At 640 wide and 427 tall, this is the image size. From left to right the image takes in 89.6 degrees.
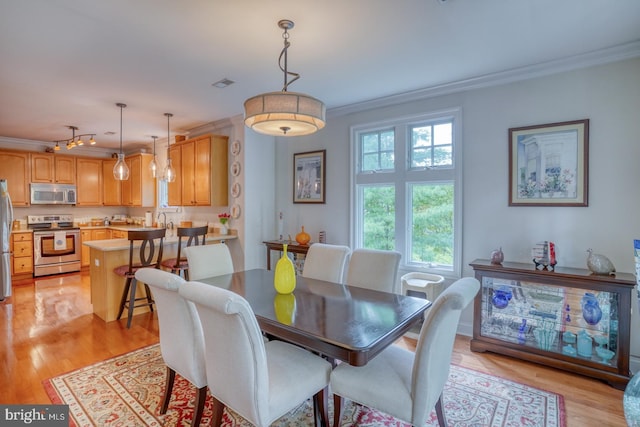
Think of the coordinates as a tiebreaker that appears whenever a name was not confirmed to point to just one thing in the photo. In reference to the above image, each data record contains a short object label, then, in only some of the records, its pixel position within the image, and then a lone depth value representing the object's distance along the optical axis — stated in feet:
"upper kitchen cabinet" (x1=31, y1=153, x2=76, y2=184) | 19.77
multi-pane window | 11.44
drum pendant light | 5.97
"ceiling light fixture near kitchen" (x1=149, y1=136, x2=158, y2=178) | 14.82
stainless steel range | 19.11
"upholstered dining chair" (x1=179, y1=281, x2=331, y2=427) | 4.58
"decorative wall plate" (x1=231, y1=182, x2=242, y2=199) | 15.17
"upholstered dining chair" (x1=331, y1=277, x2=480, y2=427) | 4.86
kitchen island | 12.39
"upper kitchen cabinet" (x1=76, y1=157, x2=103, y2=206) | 21.68
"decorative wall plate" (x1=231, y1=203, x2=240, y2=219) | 15.21
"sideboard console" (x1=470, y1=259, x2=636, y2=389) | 7.98
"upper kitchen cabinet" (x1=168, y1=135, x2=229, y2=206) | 15.38
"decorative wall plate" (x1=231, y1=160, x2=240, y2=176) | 15.17
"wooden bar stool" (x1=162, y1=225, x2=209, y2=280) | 12.77
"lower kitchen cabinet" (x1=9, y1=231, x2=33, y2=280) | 18.37
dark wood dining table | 5.07
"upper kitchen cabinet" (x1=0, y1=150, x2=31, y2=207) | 18.60
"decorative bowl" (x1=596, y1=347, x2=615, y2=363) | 8.17
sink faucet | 19.90
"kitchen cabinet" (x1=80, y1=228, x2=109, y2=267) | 21.16
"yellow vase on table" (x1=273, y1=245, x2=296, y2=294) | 7.40
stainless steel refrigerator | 14.75
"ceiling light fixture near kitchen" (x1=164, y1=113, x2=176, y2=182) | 14.33
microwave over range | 19.79
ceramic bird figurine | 8.24
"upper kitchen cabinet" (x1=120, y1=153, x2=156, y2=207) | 20.49
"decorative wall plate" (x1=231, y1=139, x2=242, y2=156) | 15.12
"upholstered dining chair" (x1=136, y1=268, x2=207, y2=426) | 5.72
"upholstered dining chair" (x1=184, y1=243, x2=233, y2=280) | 9.16
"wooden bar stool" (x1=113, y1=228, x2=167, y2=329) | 11.69
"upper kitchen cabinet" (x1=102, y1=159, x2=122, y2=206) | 22.80
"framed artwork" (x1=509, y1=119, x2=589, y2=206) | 9.05
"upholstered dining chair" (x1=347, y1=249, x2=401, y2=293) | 8.50
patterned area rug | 6.72
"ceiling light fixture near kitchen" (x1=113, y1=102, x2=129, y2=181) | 13.10
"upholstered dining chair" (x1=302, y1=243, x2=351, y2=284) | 9.38
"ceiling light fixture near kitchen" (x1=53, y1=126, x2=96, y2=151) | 15.51
